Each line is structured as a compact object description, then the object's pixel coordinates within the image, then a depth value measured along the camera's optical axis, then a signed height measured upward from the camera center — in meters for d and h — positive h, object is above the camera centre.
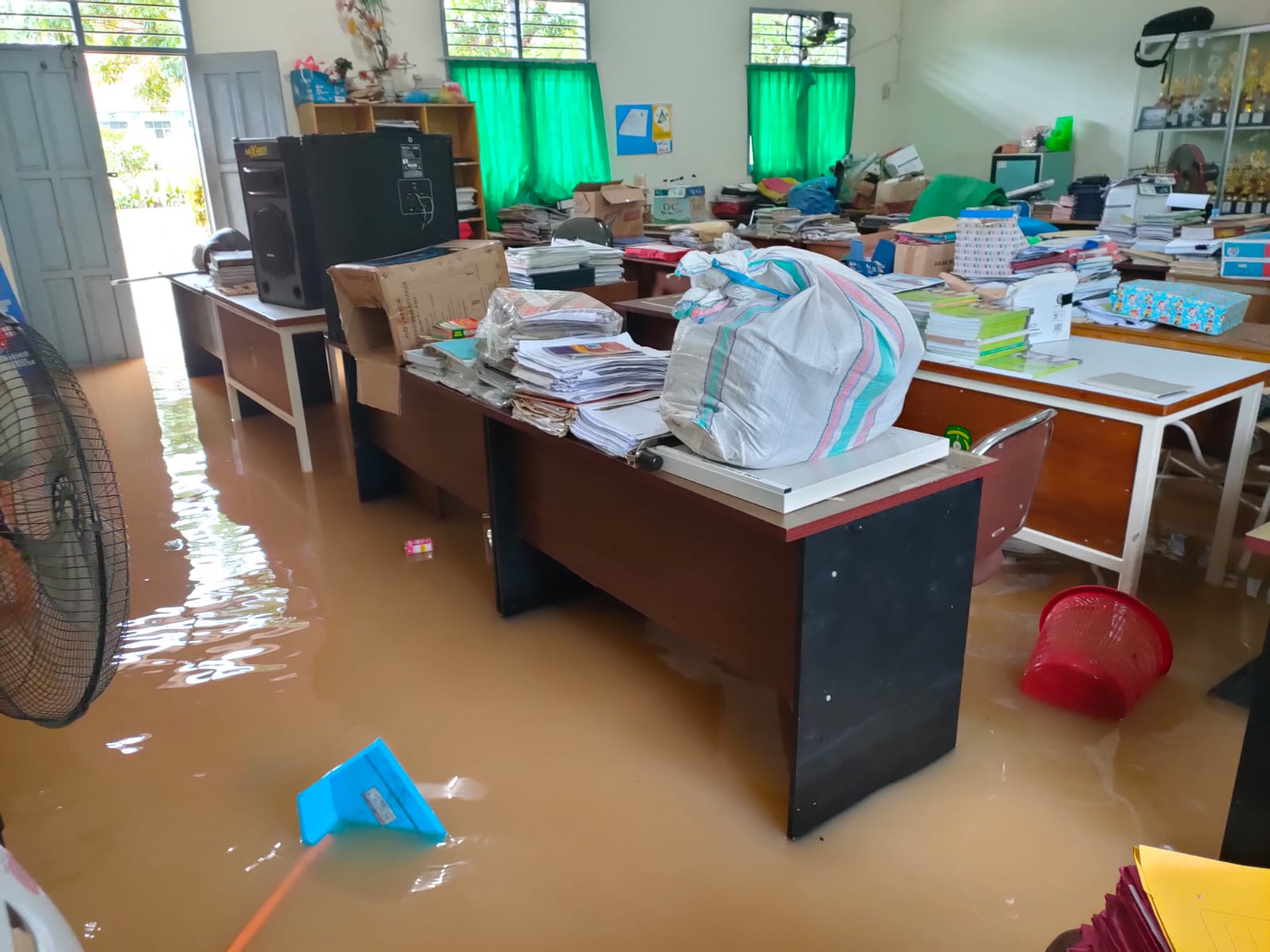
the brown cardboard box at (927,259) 3.17 -0.34
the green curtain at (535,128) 6.66 +0.33
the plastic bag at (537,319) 2.19 -0.35
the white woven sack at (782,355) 1.43 -0.30
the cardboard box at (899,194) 6.90 -0.25
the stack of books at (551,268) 3.24 -0.34
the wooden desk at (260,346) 3.52 -0.74
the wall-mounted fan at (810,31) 7.89 +1.11
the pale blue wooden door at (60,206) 5.29 -0.10
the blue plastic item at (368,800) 1.68 -1.13
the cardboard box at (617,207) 5.55 -0.22
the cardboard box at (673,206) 6.55 -0.27
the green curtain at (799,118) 7.90 +0.39
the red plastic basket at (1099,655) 1.95 -1.06
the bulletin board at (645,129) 7.34 +0.31
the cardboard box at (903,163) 7.28 -0.02
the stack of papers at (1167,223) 3.84 -0.30
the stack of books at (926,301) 2.53 -0.39
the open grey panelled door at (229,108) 5.71 +0.46
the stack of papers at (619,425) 1.73 -0.48
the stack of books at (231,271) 4.24 -0.39
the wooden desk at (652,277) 4.02 -0.48
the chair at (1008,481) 1.77 -0.63
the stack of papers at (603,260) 3.49 -0.34
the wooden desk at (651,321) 3.08 -0.51
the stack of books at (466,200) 6.33 -0.17
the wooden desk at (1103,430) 2.08 -0.65
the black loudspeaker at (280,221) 3.38 -0.15
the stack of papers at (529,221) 6.42 -0.34
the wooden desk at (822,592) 1.52 -0.78
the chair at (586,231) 4.42 -0.28
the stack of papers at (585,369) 1.95 -0.42
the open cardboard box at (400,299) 2.66 -0.36
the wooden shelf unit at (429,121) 5.90 +0.37
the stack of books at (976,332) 2.38 -0.45
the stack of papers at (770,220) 5.48 -0.33
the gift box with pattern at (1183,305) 2.69 -0.45
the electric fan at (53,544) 1.04 -0.42
